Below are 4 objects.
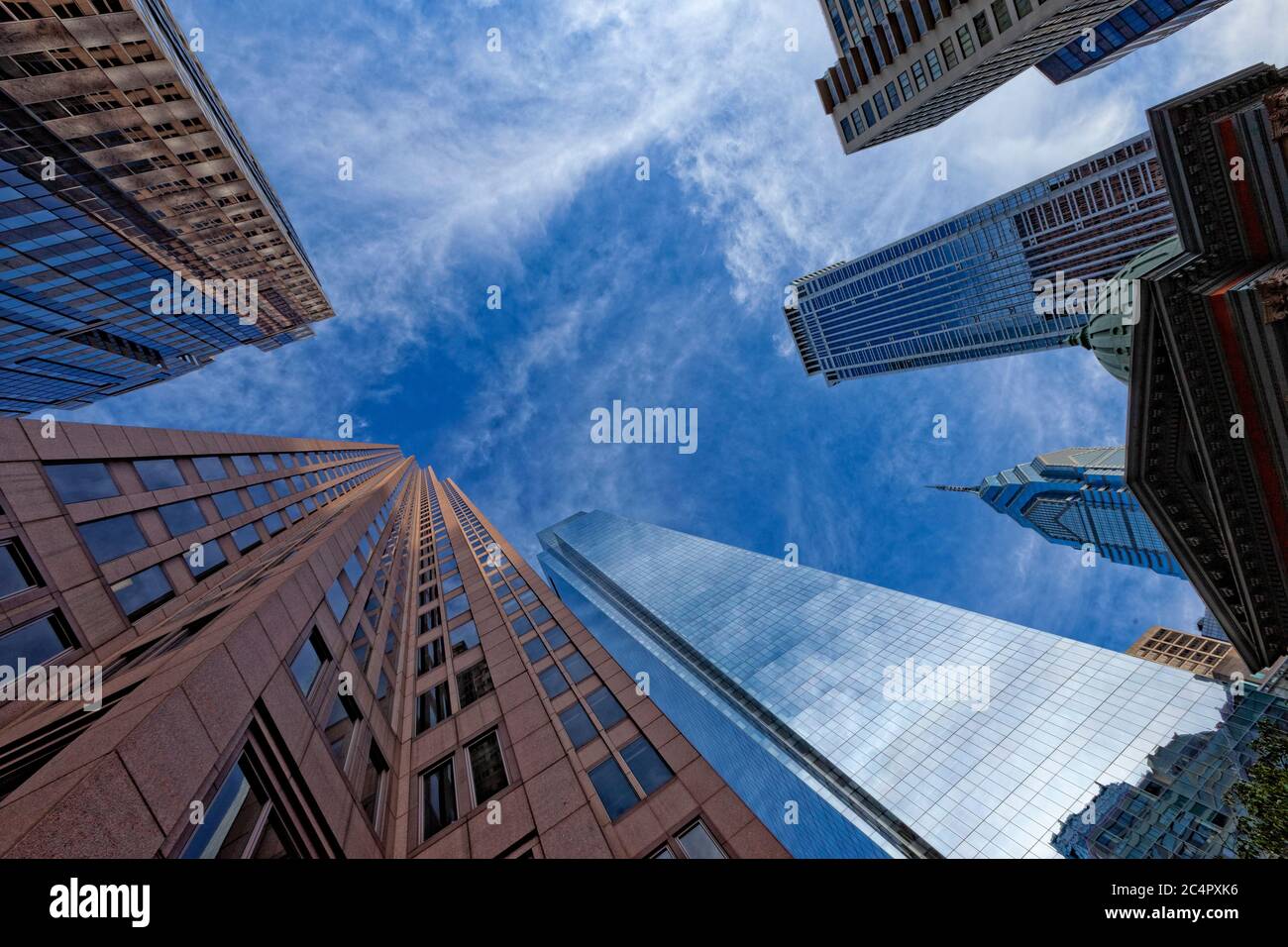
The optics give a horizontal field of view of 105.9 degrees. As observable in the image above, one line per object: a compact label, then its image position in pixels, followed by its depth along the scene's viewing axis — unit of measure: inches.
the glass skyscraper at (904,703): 2287.2
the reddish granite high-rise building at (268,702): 274.2
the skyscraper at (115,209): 1284.4
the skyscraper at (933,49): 1892.2
